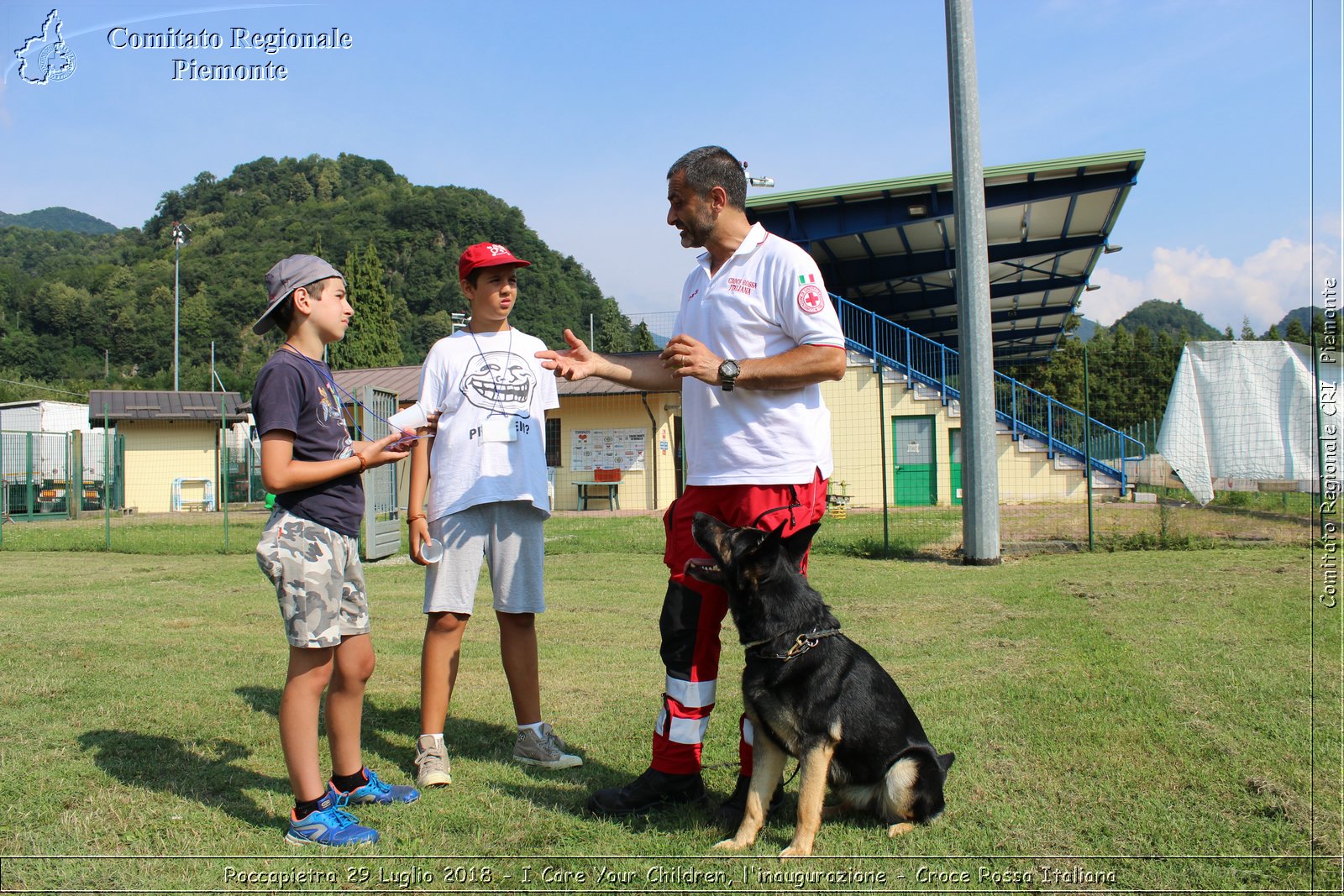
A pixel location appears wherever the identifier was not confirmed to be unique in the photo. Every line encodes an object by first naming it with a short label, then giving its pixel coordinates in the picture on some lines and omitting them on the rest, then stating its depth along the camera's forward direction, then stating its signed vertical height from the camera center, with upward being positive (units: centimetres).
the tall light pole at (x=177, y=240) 3938 +1196
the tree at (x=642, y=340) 4928 +929
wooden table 2519 -3
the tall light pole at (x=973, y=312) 1099 +226
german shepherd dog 284 -71
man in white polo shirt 305 +27
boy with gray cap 286 -15
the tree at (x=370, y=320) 4822 +1009
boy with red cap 372 +2
